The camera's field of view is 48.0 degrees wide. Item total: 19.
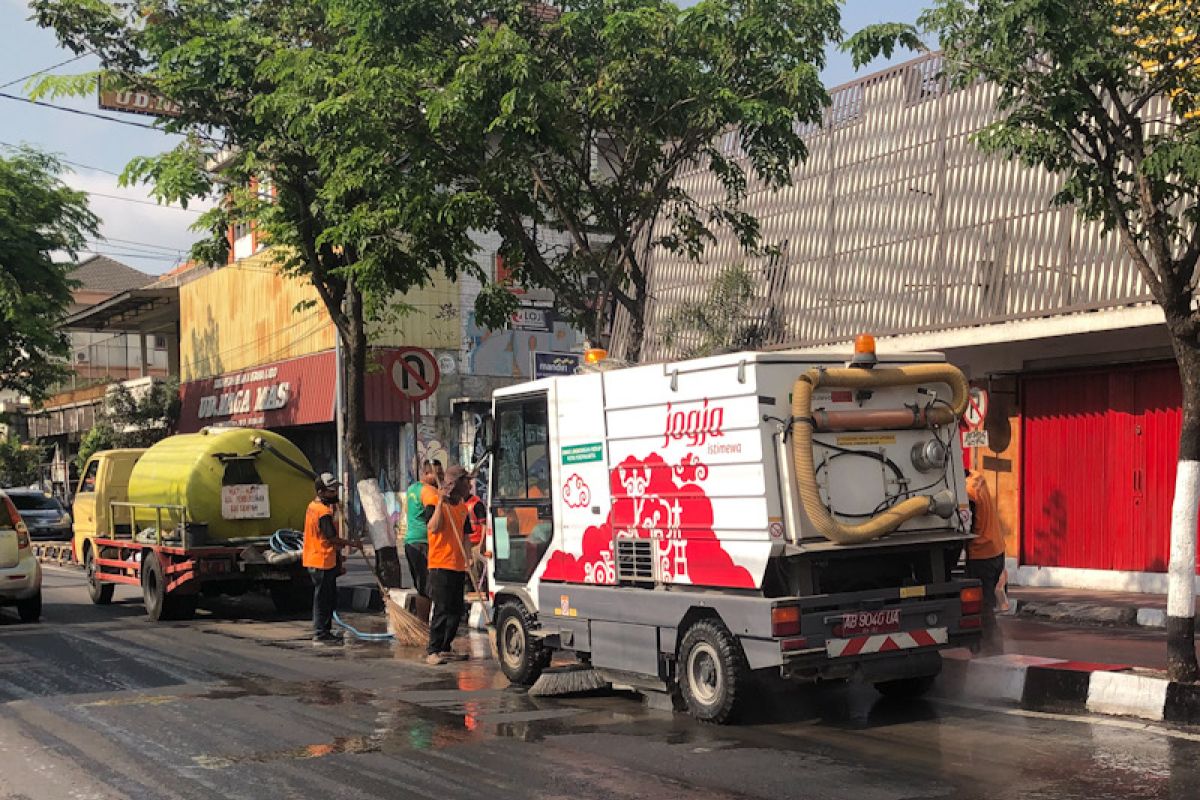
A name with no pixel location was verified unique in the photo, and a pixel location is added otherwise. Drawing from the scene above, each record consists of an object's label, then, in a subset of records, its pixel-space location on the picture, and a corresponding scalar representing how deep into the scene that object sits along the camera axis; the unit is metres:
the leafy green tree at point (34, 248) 32.12
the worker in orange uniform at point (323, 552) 14.84
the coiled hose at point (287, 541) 17.35
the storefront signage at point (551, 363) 15.55
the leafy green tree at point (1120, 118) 9.96
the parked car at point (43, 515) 35.06
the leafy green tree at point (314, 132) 14.20
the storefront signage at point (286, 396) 34.25
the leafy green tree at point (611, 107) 13.46
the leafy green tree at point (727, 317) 21.14
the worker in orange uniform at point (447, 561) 12.71
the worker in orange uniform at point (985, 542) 11.80
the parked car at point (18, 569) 17.23
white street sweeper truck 9.06
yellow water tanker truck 17.41
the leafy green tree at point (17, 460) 55.97
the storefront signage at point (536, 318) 18.69
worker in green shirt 15.66
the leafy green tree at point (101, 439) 42.44
